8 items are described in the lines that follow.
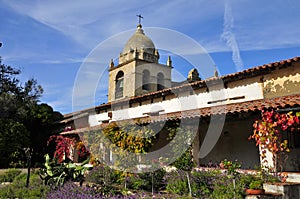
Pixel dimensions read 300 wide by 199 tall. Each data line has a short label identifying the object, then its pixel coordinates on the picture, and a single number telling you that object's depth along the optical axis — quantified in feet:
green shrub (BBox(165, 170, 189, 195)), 26.73
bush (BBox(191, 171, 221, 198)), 25.46
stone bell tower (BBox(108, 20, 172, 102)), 90.07
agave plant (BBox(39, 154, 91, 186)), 34.68
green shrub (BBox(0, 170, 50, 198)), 27.89
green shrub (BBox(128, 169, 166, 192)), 30.12
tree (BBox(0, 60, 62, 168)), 62.80
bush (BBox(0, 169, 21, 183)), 46.68
